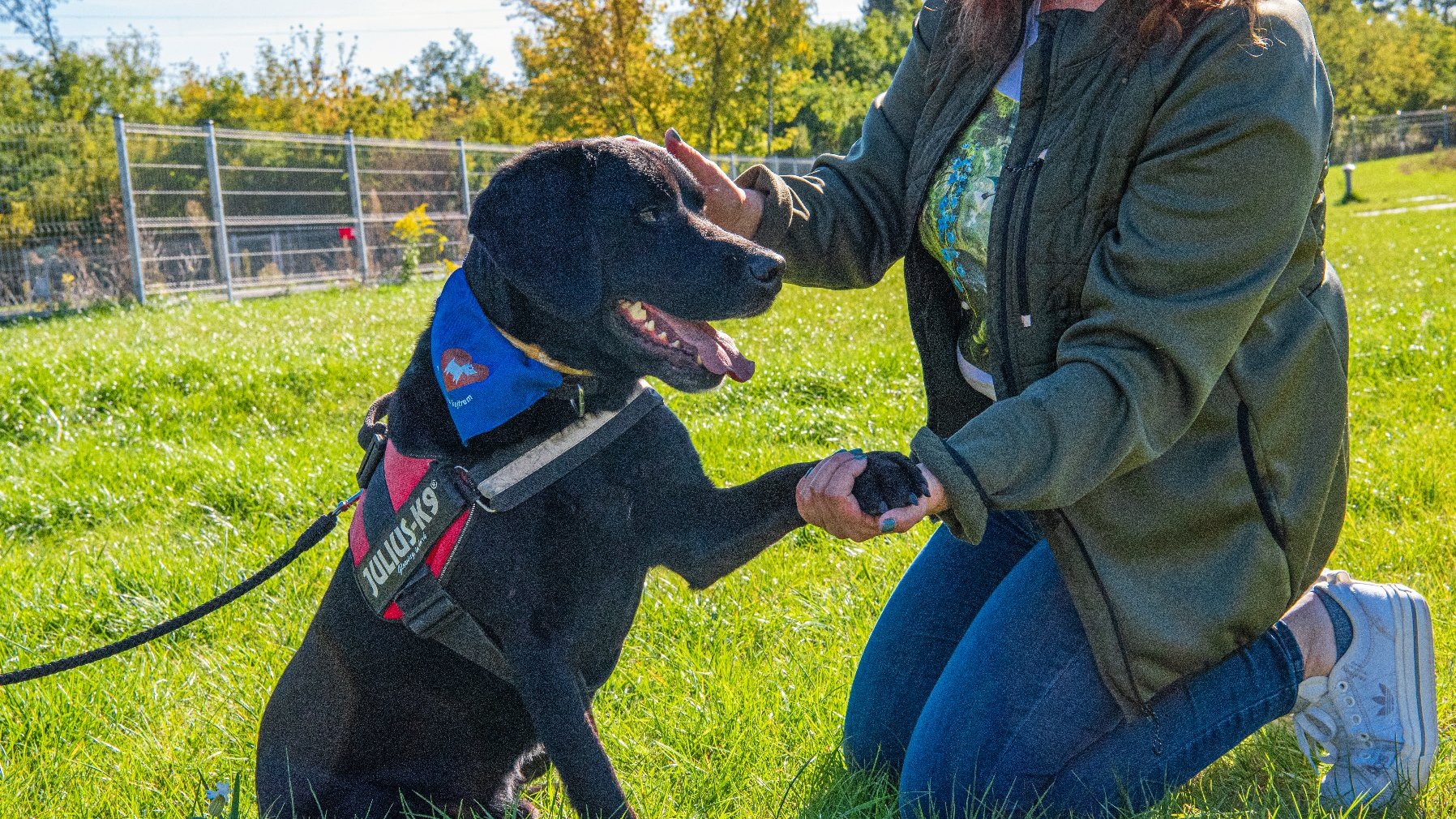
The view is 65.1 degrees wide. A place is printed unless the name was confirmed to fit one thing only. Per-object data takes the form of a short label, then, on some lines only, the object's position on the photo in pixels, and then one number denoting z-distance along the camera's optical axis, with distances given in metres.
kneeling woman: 1.91
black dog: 1.98
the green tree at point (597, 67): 22.78
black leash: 2.19
